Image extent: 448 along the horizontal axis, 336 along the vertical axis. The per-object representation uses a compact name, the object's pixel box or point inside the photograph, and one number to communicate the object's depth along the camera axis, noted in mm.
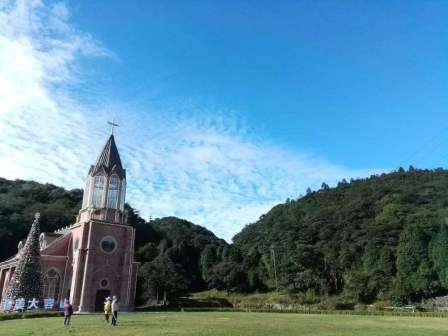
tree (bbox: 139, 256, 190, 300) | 47000
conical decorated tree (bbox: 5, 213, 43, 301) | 31812
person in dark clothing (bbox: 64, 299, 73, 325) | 21058
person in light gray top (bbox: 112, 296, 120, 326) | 20038
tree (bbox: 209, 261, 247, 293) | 69562
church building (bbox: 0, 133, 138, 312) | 36719
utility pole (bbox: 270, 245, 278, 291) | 69138
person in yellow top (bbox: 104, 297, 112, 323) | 21234
